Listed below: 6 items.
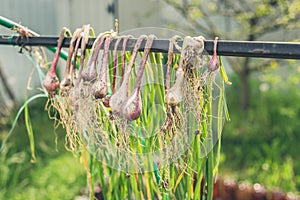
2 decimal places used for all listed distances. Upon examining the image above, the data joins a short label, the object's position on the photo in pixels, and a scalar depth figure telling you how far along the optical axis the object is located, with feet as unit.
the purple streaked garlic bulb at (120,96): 1.82
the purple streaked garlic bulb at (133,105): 1.78
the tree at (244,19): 9.08
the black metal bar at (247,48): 1.61
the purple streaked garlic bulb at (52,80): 2.05
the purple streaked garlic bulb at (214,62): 1.81
